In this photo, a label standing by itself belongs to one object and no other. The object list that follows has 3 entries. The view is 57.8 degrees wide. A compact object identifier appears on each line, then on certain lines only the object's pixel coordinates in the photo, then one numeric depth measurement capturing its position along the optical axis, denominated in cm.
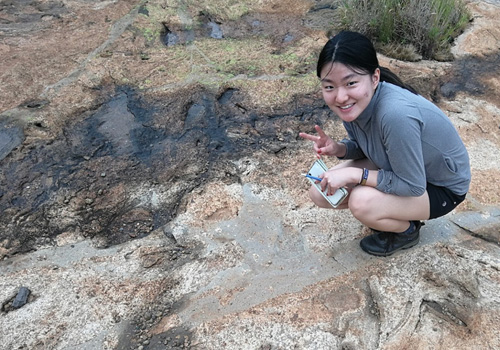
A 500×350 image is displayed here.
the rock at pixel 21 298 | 205
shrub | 405
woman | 175
